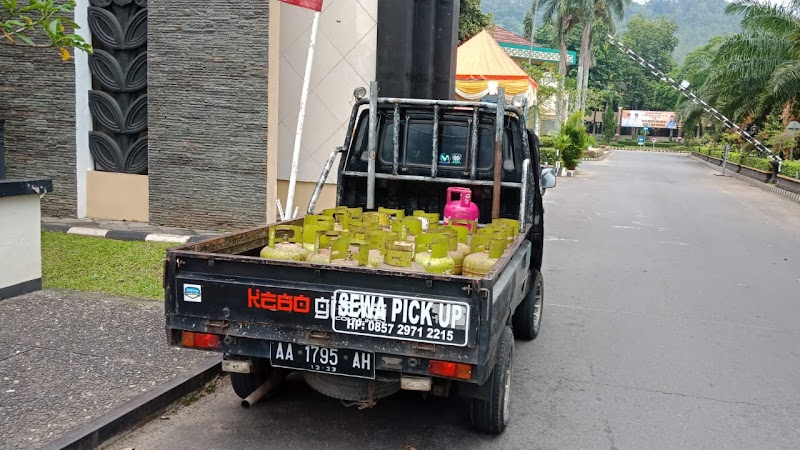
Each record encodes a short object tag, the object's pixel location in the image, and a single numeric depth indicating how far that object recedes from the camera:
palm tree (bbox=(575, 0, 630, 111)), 50.82
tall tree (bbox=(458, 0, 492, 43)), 29.28
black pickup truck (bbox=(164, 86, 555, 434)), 3.76
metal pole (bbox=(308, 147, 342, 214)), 5.97
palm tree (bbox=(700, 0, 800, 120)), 28.52
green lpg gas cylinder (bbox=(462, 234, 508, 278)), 4.56
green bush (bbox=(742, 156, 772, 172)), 30.48
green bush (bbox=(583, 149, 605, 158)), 45.12
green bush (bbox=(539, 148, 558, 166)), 30.72
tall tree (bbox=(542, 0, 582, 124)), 50.75
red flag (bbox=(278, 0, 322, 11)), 9.20
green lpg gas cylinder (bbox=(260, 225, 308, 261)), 4.55
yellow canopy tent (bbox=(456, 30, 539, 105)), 20.36
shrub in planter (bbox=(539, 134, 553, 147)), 37.65
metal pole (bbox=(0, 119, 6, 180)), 8.62
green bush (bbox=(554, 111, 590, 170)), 28.94
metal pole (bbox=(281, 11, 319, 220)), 9.57
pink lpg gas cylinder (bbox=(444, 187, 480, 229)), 6.08
